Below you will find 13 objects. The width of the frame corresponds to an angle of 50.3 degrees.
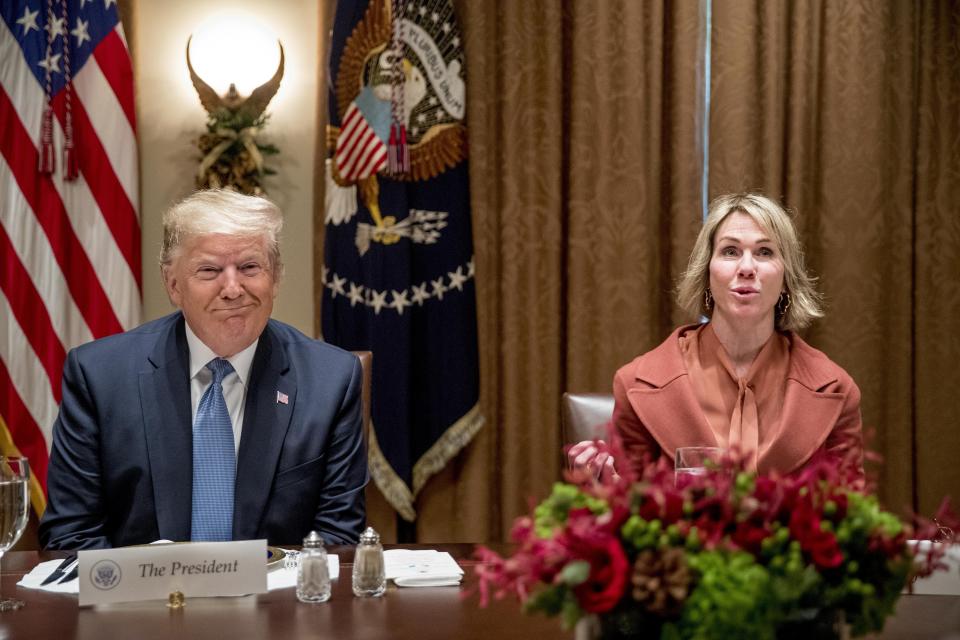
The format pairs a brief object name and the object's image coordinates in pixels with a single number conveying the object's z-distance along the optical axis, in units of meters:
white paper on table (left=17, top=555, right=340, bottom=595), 1.54
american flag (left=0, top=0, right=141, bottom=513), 3.63
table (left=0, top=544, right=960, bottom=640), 1.31
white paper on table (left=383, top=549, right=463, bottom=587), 1.55
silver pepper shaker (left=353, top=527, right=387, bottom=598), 1.49
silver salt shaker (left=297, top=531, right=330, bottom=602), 1.45
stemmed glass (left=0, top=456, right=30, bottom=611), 1.40
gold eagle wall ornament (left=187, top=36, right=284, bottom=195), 3.68
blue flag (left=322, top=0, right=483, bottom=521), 3.60
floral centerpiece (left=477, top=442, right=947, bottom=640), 0.93
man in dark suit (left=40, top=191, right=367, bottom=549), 2.07
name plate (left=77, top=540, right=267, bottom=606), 1.44
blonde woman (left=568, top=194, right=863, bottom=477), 2.43
